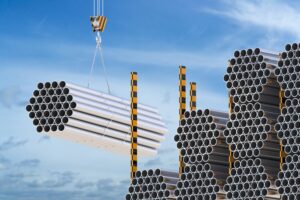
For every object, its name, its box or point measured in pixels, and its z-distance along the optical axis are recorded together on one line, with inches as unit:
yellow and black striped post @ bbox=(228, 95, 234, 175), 1434.5
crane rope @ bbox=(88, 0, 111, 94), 1491.1
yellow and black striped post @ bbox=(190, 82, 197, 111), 1568.7
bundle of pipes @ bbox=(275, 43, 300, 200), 1352.1
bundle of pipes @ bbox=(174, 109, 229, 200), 1444.4
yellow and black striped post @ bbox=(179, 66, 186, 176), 1546.5
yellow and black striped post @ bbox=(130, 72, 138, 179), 1557.6
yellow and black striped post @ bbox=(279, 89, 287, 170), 1384.1
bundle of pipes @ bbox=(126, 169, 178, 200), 1488.7
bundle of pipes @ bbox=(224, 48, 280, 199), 1390.3
